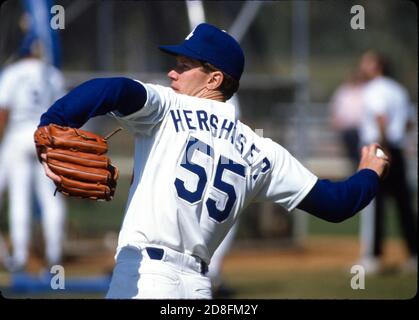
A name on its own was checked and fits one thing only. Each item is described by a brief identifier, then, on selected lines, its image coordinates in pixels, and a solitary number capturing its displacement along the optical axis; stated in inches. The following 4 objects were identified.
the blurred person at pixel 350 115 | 754.2
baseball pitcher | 253.3
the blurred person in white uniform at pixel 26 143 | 587.8
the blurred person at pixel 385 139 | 673.6
